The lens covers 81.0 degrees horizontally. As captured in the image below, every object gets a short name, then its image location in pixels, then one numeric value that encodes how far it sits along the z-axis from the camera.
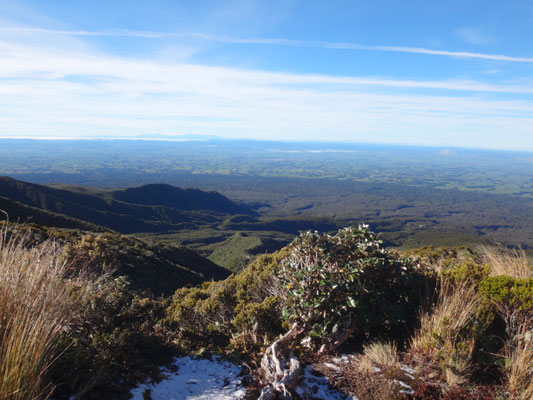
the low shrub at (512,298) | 3.79
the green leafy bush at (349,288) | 3.97
